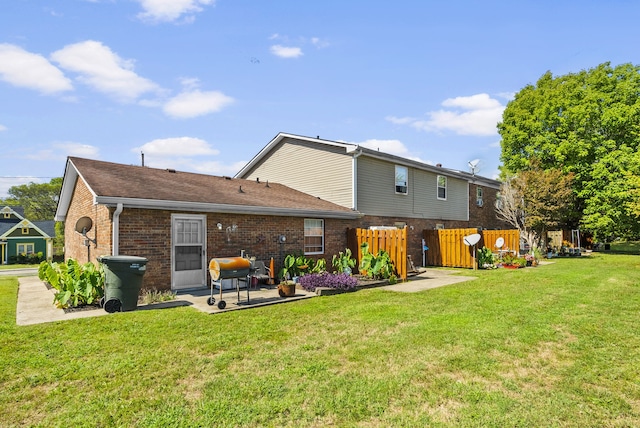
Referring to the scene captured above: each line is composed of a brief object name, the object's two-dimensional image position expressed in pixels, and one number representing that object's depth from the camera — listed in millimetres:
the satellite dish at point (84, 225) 10758
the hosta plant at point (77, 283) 8023
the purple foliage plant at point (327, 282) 10391
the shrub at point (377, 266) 12523
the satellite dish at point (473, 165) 24906
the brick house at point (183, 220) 9602
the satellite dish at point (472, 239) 15820
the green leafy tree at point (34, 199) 56781
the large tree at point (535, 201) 23547
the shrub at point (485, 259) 16880
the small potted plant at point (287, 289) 9500
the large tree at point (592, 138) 25500
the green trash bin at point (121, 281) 7664
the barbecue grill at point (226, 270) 8258
